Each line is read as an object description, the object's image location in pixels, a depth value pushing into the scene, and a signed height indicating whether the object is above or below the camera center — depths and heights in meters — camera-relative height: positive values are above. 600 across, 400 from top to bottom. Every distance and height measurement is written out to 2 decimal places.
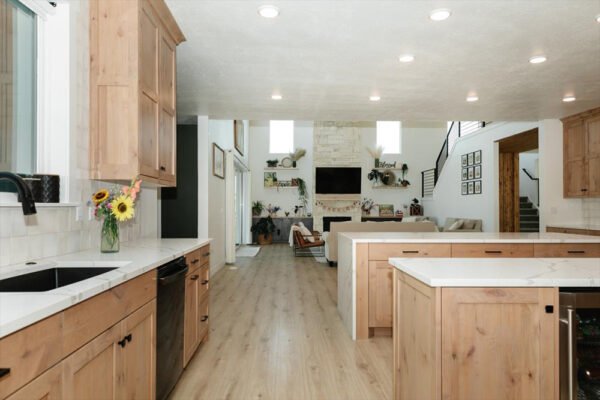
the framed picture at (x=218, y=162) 6.15 +0.71
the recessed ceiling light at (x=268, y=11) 2.49 +1.32
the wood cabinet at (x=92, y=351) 0.95 -0.49
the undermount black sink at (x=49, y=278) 1.56 -0.35
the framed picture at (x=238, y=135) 8.27 +1.62
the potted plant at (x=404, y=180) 11.33 +0.64
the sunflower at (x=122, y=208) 2.17 -0.04
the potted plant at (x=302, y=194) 11.23 +0.22
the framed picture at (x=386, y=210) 11.29 -0.29
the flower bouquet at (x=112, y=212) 2.16 -0.06
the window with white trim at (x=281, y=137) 11.44 +2.01
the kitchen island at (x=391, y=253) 3.29 -0.48
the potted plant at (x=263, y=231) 10.69 -0.87
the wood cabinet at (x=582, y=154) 5.05 +0.65
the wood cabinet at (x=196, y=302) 2.54 -0.76
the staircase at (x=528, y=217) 8.57 -0.41
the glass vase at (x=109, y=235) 2.16 -0.20
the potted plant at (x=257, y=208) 11.03 -0.20
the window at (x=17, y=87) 1.83 +0.60
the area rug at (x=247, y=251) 8.50 -1.24
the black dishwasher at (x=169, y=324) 1.99 -0.72
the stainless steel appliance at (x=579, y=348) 1.45 -0.59
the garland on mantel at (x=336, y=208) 10.99 -0.18
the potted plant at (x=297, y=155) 11.19 +1.41
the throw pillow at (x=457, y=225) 7.62 -0.52
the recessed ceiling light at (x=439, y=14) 2.54 +1.31
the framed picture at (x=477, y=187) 8.06 +0.29
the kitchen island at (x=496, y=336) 1.47 -0.55
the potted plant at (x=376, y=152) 11.32 +1.51
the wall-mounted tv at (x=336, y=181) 10.92 +0.59
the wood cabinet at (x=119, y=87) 2.21 +0.70
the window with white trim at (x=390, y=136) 11.62 +2.05
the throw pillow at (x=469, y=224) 7.67 -0.50
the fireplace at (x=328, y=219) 11.05 -0.55
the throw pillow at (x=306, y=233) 8.35 -0.74
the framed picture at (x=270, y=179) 11.21 +0.68
